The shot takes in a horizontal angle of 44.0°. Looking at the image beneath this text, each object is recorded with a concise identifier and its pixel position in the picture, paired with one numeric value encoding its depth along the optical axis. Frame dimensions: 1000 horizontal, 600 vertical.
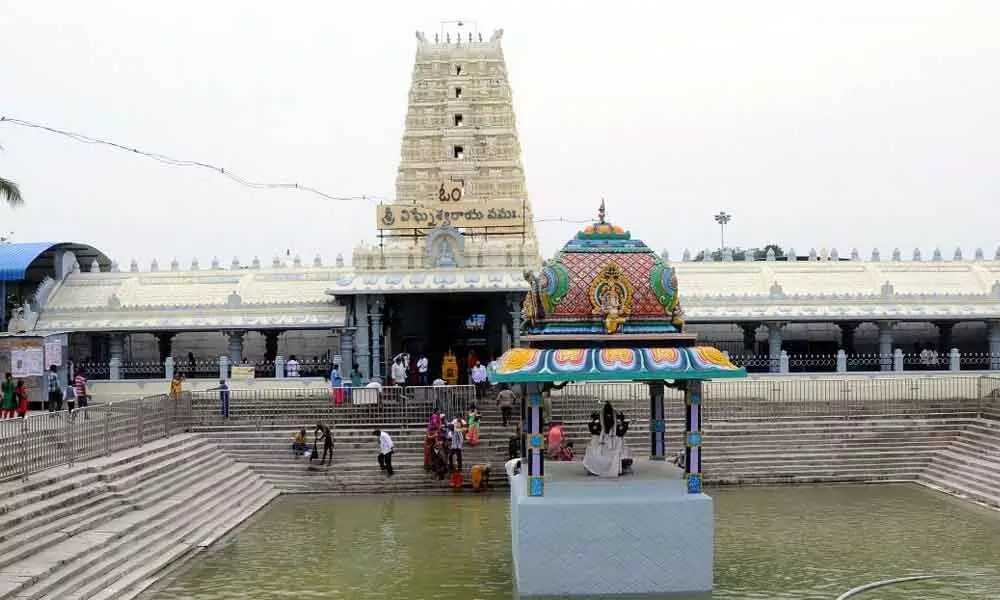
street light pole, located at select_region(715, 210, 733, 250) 81.31
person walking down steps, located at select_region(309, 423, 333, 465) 25.12
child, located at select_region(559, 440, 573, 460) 23.53
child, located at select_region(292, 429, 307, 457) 25.47
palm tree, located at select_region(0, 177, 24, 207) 20.27
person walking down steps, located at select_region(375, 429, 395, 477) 24.58
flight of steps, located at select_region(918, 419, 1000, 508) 22.50
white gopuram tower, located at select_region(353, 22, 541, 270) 34.75
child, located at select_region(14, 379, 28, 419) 26.02
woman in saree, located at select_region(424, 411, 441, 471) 24.45
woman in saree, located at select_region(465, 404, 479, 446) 25.61
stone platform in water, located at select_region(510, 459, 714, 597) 14.65
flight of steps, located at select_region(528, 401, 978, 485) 24.91
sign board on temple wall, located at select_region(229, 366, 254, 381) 32.44
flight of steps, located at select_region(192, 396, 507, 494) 24.48
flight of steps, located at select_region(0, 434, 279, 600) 14.95
